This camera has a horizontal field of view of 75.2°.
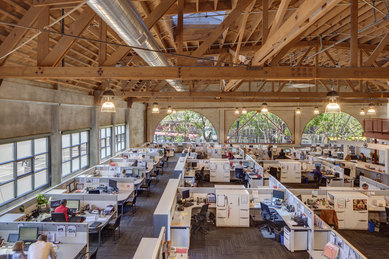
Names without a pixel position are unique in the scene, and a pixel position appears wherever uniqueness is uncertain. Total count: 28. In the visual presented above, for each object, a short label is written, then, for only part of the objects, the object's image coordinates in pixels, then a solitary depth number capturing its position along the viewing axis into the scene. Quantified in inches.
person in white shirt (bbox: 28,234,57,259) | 162.6
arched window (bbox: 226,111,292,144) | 879.1
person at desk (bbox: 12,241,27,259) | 163.2
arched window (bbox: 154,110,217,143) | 918.4
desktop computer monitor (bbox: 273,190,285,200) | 309.6
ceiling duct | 126.5
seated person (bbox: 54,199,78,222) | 240.4
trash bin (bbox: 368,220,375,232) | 295.1
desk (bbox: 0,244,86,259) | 190.4
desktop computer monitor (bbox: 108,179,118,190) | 331.9
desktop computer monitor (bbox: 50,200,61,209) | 264.7
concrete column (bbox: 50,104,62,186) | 382.9
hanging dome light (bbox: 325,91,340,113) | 223.1
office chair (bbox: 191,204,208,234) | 286.5
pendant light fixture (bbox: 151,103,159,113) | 458.2
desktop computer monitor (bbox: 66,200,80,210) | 270.0
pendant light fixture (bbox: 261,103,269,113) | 422.4
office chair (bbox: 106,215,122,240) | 260.2
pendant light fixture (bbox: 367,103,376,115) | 495.6
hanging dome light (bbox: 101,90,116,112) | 239.3
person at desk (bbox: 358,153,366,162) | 635.6
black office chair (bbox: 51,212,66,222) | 236.6
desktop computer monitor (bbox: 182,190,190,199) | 308.5
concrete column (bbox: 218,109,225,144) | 865.5
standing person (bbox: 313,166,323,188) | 458.9
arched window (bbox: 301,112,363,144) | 877.8
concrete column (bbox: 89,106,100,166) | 517.0
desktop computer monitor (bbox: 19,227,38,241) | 203.3
